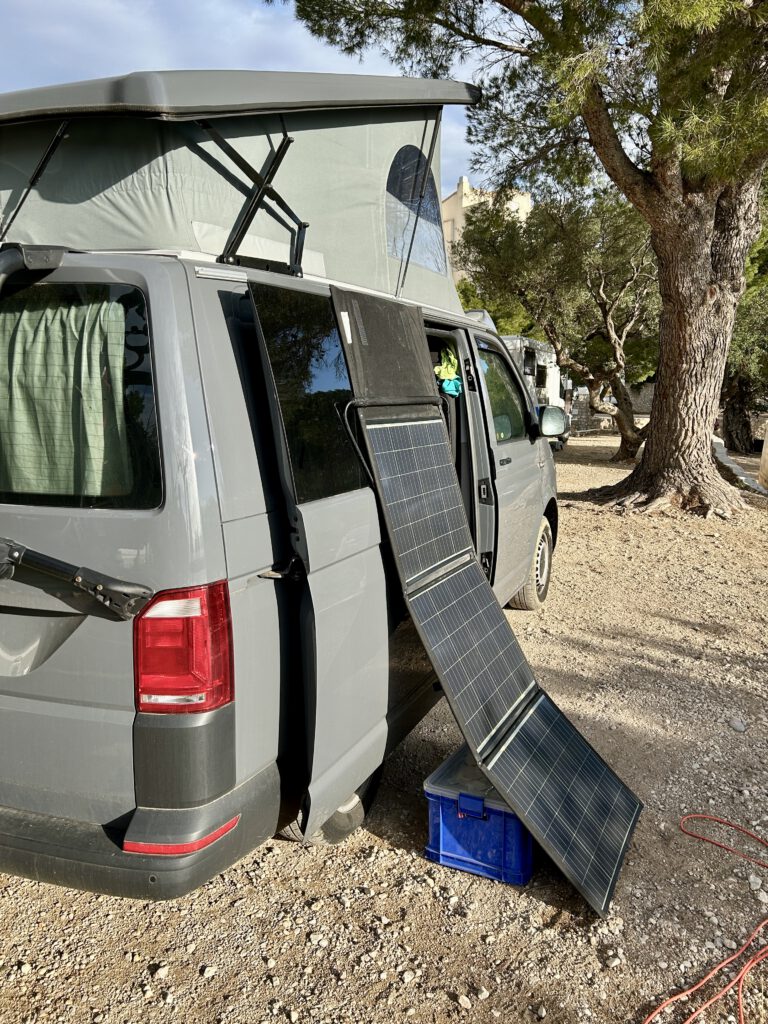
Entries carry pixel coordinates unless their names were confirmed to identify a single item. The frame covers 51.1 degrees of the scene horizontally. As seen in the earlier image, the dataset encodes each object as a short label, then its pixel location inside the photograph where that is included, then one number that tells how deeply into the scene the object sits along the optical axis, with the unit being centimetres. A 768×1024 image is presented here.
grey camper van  212
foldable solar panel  285
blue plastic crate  293
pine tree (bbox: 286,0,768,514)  742
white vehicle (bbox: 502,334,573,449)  2005
